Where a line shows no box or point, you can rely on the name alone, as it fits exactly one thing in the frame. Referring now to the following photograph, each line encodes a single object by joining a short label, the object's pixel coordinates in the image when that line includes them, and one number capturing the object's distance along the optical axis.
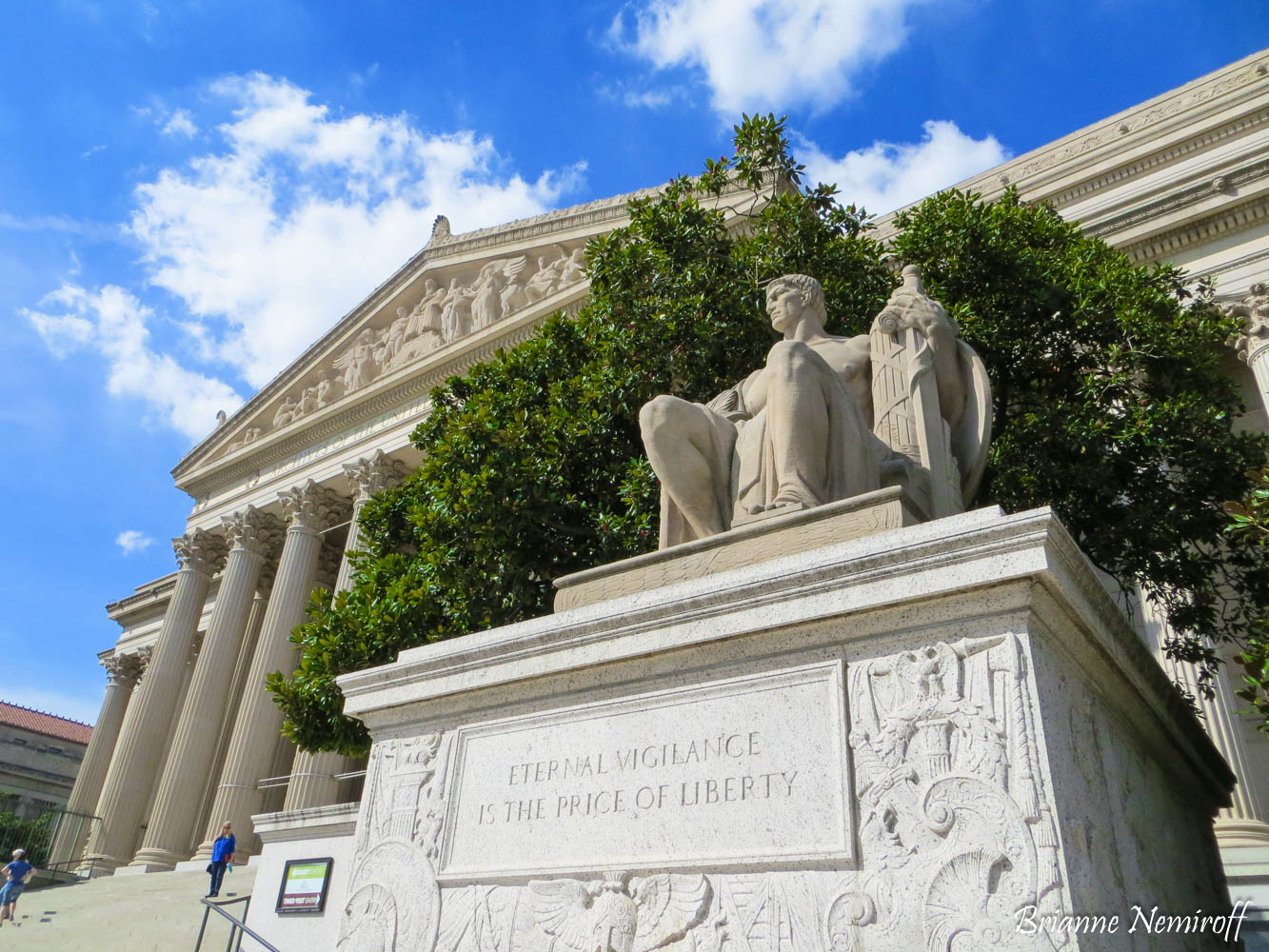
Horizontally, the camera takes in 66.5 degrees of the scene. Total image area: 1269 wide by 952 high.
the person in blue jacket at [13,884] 18.05
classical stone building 17.72
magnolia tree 10.44
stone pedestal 2.97
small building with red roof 59.22
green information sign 11.13
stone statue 4.91
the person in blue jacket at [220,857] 18.09
